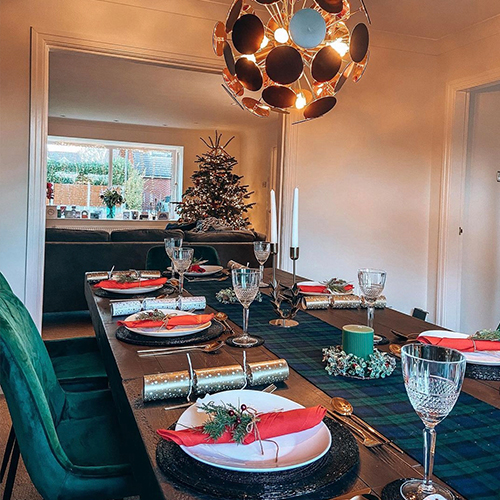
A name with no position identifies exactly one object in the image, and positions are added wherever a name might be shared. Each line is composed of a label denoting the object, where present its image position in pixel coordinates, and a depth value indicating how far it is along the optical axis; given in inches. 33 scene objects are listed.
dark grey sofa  163.6
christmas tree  318.7
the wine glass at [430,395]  23.7
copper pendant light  74.8
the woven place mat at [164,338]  48.4
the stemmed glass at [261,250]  73.4
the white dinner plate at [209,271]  93.6
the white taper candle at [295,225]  59.4
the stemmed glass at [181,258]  69.6
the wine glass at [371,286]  51.7
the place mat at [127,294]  72.2
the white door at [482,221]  153.9
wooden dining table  25.6
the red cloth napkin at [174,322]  51.8
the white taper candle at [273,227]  64.6
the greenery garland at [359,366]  40.8
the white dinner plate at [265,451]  25.4
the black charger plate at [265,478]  23.6
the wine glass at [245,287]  47.9
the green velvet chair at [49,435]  34.2
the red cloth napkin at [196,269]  95.3
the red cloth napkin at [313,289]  78.8
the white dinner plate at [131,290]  72.9
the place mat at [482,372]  41.8
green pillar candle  42.4
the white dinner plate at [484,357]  43.6
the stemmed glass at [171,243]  79.7
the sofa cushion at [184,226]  260.9
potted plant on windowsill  357.4
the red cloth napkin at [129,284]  74.3
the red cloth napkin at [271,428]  26.6
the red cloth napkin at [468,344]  46.1
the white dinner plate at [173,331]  49.9
